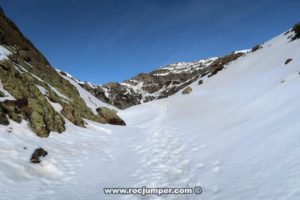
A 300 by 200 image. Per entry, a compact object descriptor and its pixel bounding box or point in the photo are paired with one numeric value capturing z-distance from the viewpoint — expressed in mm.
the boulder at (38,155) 8755
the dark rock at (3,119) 10442
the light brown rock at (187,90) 36879
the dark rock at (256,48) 40255
